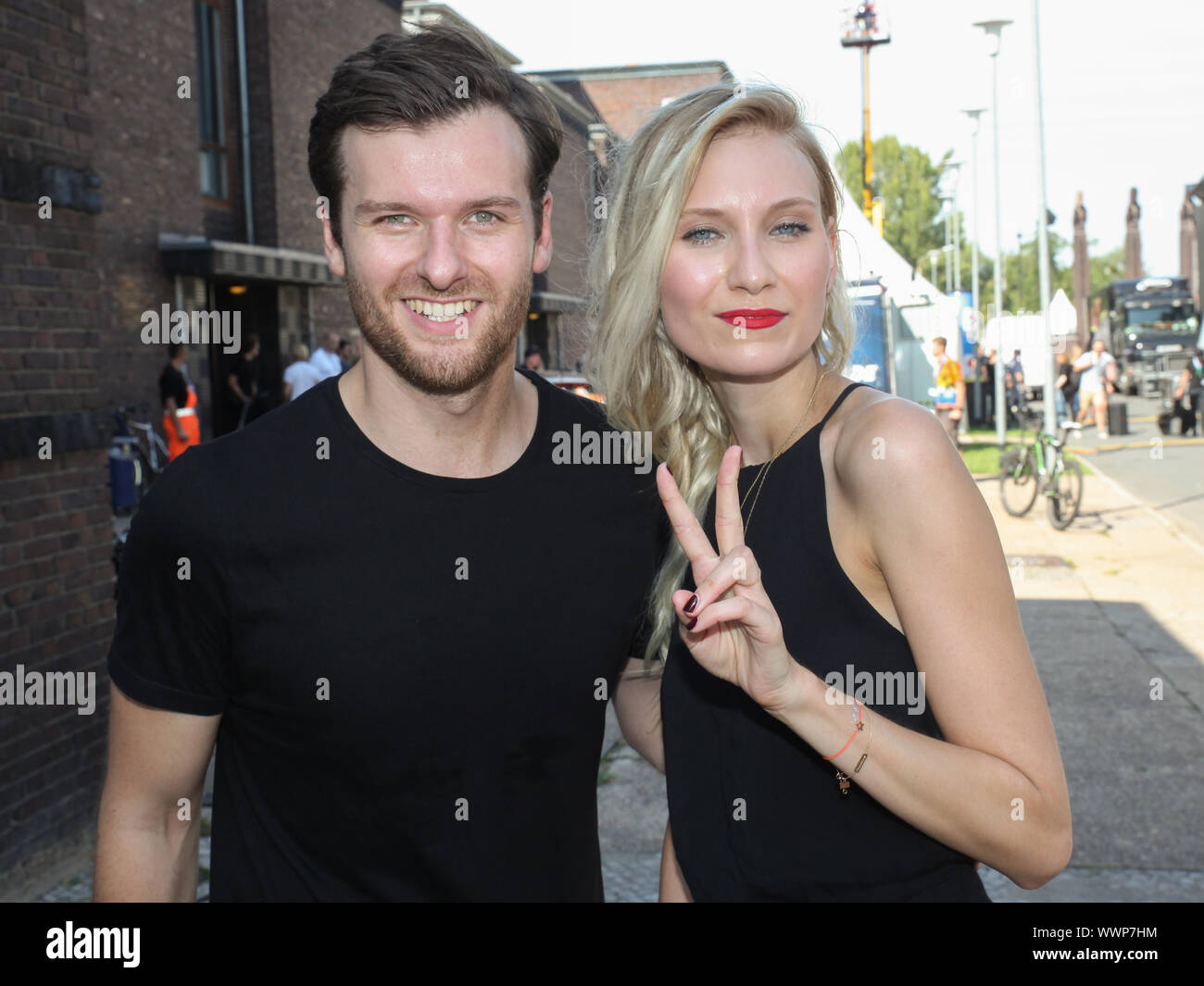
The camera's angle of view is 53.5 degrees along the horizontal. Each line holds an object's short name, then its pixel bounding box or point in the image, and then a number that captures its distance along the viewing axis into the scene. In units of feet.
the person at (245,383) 62.39
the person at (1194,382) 80.28
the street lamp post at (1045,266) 51.62
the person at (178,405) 51.16
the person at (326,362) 58.59
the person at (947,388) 65.51
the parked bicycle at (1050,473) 45.42
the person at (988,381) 102.12
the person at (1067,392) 95.76
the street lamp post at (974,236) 99.77
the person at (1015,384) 95.86
